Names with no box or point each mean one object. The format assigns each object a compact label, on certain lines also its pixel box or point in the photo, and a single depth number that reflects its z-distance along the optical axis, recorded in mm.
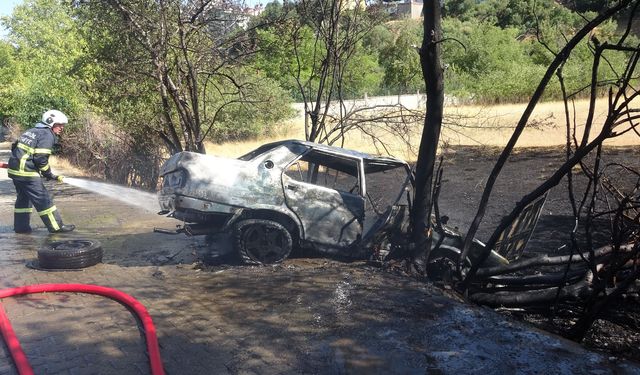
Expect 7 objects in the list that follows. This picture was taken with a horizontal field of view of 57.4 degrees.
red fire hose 4098
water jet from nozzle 11954
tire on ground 6840
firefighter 8344
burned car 6797
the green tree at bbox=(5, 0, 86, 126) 21938
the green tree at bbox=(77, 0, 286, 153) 11102
